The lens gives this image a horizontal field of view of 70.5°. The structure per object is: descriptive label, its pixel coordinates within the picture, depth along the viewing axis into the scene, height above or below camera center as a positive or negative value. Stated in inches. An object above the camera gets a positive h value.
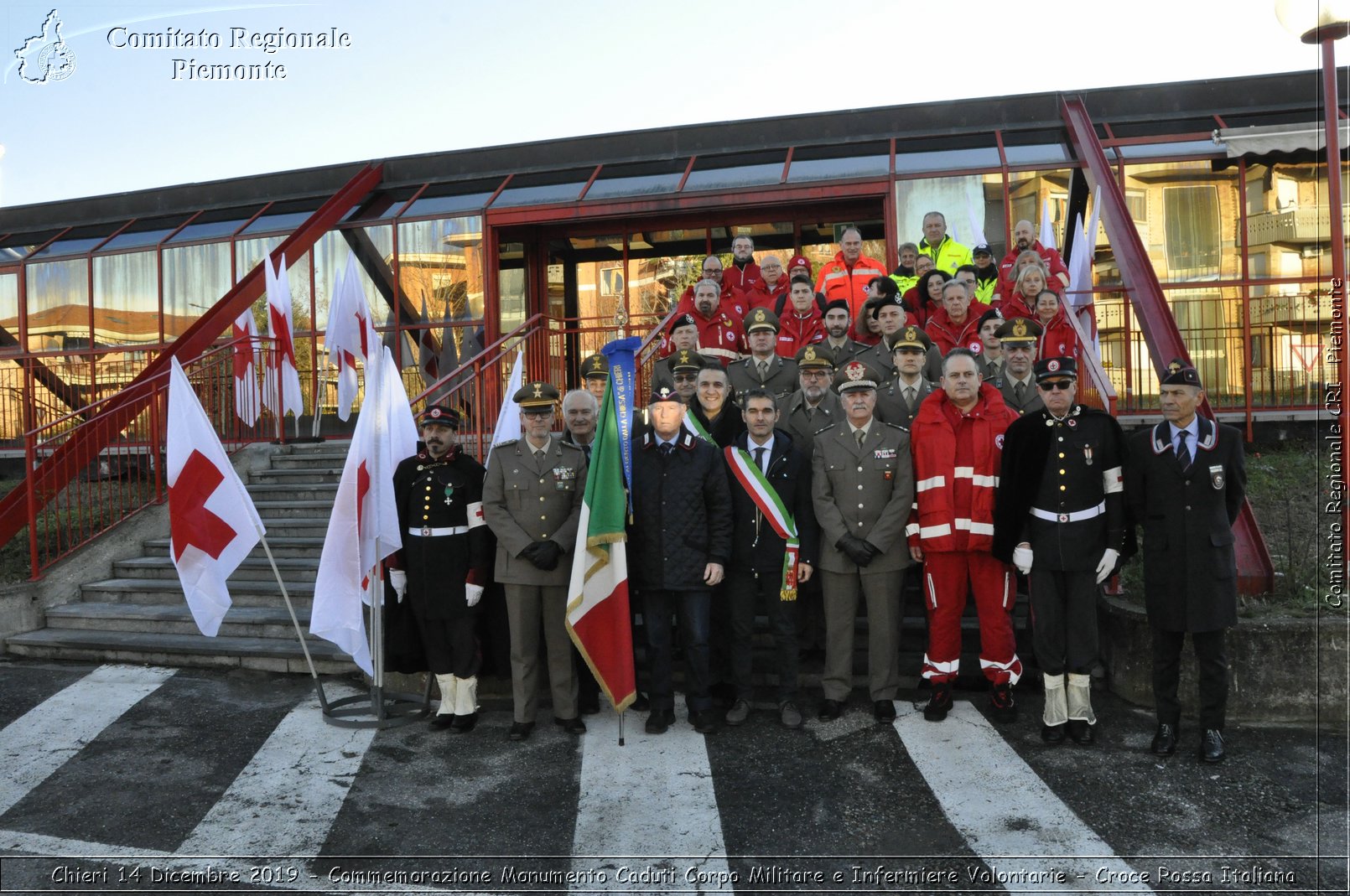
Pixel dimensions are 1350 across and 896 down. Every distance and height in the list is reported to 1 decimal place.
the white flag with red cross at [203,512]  227.9 -9.2
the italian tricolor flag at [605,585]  213.8 -27.6
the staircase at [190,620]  275.7 -44.1
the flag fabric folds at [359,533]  225.3 -15.1
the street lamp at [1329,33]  226.7 +103.3
